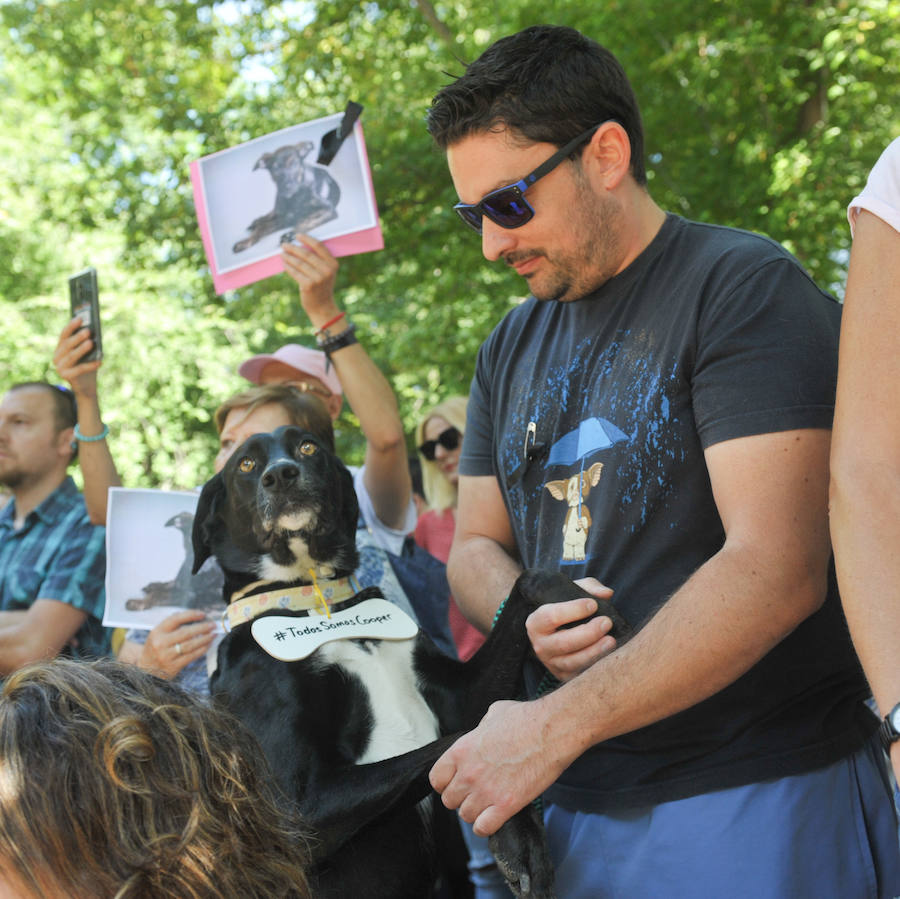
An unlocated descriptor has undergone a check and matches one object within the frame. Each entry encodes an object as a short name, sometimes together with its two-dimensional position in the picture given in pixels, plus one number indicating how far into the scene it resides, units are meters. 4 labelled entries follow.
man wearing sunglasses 1.83
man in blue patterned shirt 4.04
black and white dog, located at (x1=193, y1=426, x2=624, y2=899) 1.99
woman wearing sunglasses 5.25
